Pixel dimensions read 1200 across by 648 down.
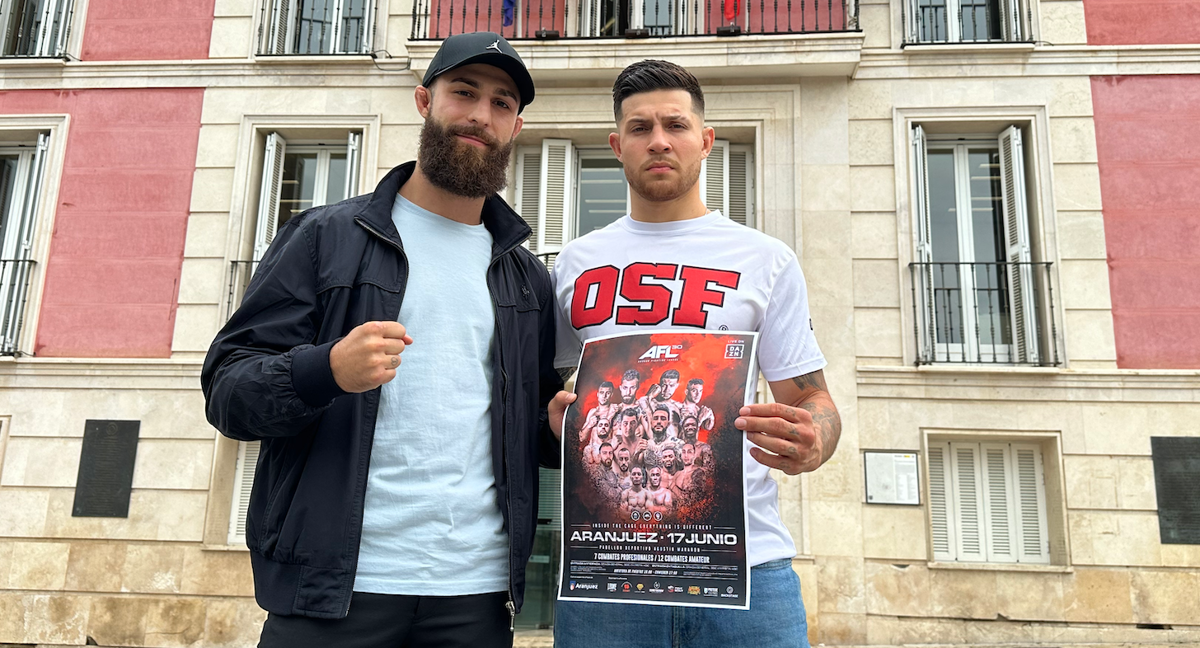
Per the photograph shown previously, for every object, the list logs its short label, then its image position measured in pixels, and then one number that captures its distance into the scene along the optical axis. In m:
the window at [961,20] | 9.34
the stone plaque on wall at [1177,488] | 7.82
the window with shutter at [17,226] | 9.39
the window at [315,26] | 9.94
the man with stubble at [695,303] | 2.02
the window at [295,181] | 9.41
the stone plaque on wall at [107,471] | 8.79
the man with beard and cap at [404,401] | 1.91
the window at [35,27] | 10.13
